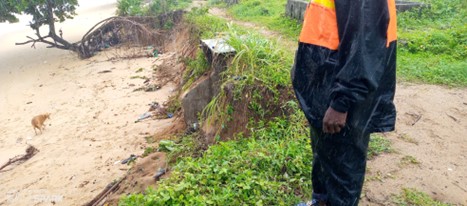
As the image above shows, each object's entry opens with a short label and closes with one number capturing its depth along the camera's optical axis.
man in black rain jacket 1.90
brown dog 7.22
